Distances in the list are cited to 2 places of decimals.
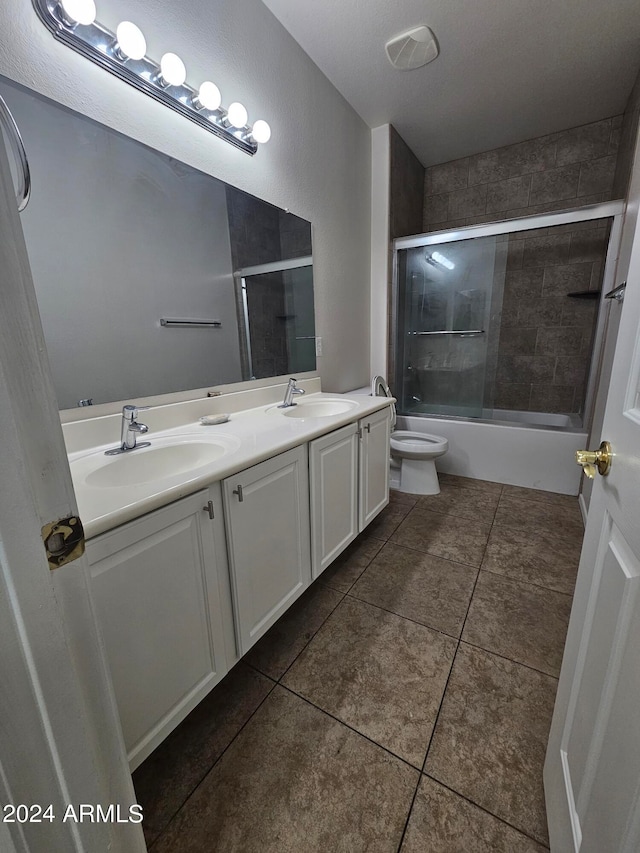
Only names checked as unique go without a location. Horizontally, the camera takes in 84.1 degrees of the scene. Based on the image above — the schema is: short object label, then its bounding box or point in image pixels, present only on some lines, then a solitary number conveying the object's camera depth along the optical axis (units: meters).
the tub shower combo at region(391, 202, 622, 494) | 2.56
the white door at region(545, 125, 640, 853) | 0.48
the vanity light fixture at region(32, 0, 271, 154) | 0.98
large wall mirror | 1.03
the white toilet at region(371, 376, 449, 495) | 2.41
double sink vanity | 0.76
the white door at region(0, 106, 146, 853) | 0.32
